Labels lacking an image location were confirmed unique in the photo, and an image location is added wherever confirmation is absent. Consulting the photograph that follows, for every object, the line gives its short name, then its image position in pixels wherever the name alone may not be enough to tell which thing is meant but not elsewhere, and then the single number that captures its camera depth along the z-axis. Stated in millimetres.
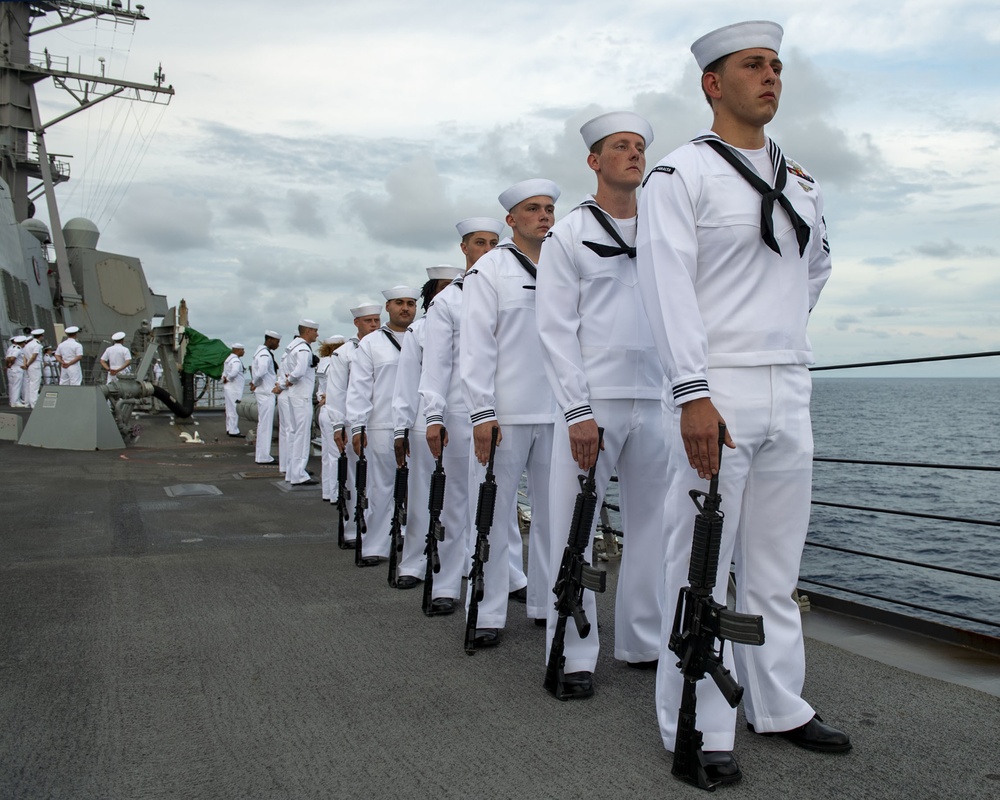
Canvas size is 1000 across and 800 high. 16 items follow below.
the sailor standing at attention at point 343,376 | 7734
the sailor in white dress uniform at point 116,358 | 21781
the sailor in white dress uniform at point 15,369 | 22781
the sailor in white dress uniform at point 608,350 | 3590
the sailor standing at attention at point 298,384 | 12695
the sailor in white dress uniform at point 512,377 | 4402
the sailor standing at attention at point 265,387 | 14742
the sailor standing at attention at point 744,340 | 2783
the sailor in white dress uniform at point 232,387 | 21406
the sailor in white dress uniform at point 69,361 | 22719
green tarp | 24453
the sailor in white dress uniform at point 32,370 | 22375
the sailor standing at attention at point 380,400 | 6859
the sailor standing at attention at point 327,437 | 10406
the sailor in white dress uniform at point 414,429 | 5820
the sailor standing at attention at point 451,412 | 5008
